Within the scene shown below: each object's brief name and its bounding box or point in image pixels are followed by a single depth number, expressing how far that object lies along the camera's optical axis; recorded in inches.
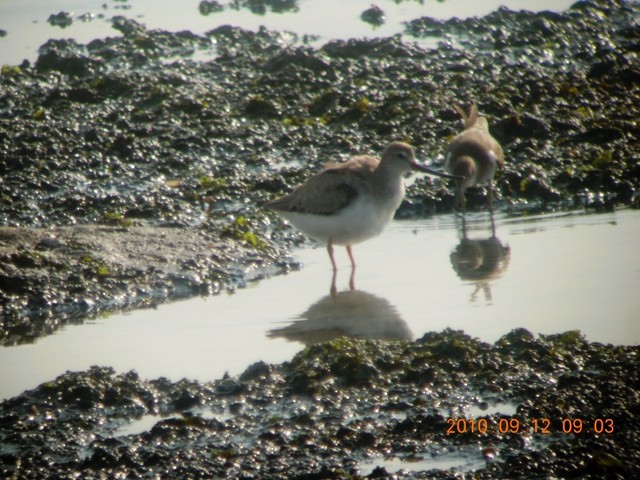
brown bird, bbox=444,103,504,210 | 712.4
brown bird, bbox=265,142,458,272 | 609.9
